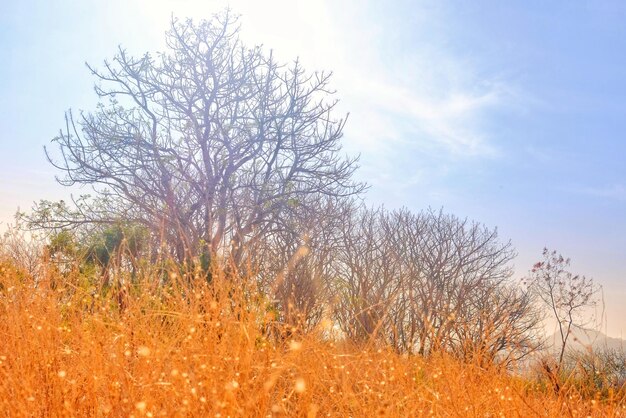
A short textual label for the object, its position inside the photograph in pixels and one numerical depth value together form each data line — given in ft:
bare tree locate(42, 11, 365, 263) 42.83
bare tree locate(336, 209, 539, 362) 56.54
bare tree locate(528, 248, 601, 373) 51.34
